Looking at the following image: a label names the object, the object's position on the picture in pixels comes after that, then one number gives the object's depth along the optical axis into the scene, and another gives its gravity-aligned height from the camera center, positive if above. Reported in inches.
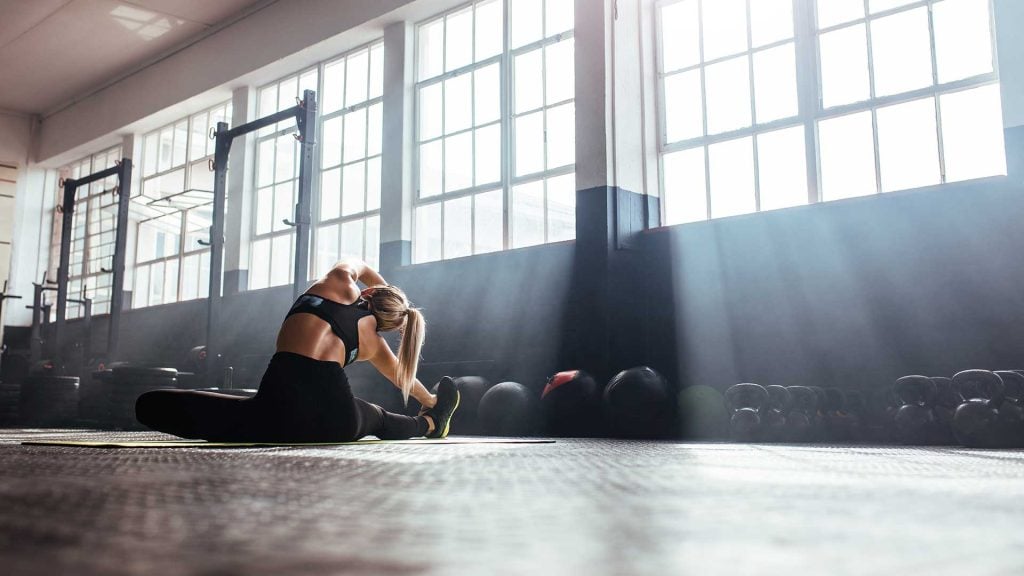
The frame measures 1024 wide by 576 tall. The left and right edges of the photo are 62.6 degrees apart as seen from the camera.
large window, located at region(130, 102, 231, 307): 401.1 +78.0
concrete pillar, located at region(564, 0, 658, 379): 238.2 +55.4
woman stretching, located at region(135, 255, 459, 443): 132.2 -2.3
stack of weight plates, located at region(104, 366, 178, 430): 271.9 -2.9
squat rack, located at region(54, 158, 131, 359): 351.6 +54.9
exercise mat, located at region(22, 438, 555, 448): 129.5 -10.9
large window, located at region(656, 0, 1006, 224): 198.1 +71.9
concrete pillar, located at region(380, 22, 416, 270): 305.4 +83.9
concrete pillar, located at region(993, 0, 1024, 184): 182.1 +66.3
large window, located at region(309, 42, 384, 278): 330.0 +87.8
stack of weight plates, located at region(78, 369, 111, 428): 283.9 -8.5
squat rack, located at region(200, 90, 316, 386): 263.7 +57.1
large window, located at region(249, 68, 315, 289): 360.8 +82.8
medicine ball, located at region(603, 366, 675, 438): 201.0 -5.2
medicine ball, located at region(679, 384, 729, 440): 194.4 -8.3
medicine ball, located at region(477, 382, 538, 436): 216.7 -8.7
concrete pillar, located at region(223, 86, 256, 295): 371.2 +80.3
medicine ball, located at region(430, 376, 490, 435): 234.8 -7.3
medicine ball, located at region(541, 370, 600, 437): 215.0 -5.9
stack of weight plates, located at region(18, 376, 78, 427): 320.5 -10.0
